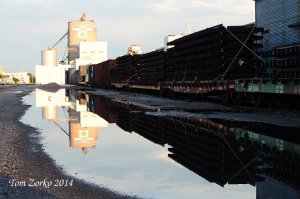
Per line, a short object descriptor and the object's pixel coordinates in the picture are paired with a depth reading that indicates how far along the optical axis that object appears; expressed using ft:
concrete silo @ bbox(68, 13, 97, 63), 486.38
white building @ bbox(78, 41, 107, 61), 409.08
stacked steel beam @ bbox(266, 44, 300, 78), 51.60
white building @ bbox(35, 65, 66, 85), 402.93
